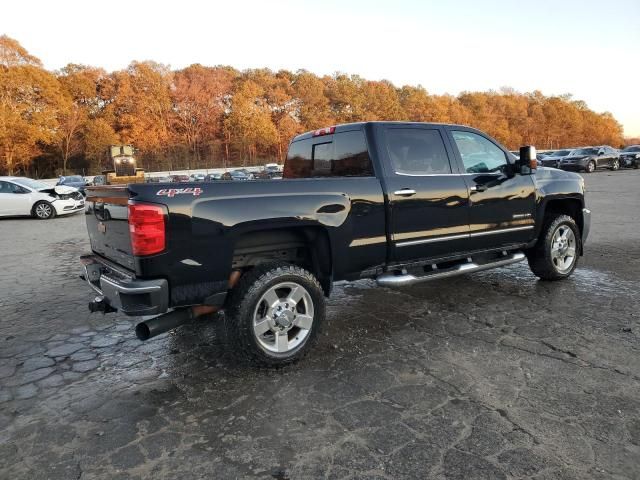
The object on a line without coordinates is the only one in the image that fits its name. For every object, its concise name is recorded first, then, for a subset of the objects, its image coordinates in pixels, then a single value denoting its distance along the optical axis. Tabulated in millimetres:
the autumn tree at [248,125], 61938
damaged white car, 15742
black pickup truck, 3264
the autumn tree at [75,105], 50438
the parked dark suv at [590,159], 32781
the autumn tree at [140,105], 55281
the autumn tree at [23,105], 45000
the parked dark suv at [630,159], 35894
